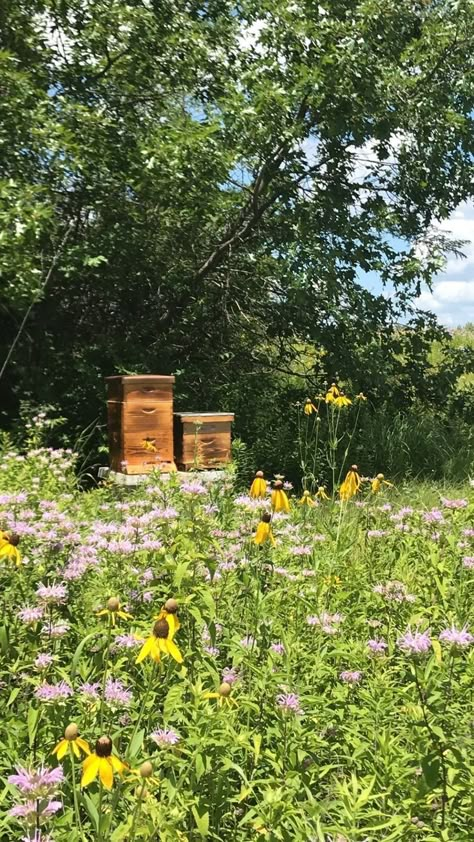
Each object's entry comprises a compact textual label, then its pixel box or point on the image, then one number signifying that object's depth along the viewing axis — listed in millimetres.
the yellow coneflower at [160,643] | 1277
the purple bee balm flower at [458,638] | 1587
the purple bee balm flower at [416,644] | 1496
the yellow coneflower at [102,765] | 1059
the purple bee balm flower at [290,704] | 1654
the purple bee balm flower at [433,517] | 2986
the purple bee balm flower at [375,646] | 2020
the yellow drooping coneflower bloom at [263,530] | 1972
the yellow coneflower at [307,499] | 3139
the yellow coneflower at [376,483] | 3226
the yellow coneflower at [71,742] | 1104
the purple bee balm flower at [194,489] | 2157
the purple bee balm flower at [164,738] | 1426
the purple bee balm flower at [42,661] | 1646
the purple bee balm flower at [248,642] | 1975
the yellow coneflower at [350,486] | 3084
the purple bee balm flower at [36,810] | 1102
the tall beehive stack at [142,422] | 5324
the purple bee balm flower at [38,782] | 1112
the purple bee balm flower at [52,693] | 1515
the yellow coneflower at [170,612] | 1329
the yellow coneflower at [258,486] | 2434
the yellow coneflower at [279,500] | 2250
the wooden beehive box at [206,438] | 5469
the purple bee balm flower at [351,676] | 1955
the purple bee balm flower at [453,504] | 3102
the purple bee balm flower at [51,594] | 1805
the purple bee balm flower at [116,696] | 1536
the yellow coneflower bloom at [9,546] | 1639
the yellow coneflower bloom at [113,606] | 1353
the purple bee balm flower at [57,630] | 1749
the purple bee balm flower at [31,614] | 1790
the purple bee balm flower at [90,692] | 1590
